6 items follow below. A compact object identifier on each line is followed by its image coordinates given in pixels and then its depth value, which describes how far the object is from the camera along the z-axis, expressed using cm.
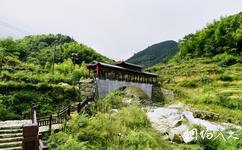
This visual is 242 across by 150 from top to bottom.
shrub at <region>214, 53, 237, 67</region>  2931
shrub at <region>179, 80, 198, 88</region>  2322
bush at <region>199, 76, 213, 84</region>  2307
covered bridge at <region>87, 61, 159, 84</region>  1506
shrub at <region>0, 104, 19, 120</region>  1163
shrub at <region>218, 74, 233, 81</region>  2298
